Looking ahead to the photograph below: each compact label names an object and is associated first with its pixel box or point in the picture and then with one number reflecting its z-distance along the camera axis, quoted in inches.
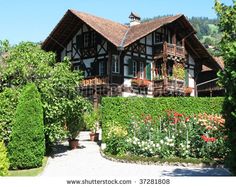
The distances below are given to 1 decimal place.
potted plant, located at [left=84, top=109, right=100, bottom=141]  1018.7
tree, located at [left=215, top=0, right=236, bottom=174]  401.1
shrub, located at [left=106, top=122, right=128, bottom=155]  766.5
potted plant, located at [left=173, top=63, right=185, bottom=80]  1437.0
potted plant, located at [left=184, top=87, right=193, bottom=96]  1489.3
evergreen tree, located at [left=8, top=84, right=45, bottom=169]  663.1
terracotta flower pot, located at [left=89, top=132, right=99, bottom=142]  1016.6
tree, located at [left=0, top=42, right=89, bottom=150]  789.9
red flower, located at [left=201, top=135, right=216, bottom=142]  686.5
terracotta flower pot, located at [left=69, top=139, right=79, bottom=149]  901.2
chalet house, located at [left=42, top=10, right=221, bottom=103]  1322.6
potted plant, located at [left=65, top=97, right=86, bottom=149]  843.8
